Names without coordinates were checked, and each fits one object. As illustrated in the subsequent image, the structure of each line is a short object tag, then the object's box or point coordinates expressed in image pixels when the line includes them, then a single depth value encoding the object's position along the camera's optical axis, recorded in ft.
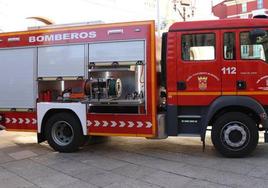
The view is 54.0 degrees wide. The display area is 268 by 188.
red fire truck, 16.57
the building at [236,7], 118.60
